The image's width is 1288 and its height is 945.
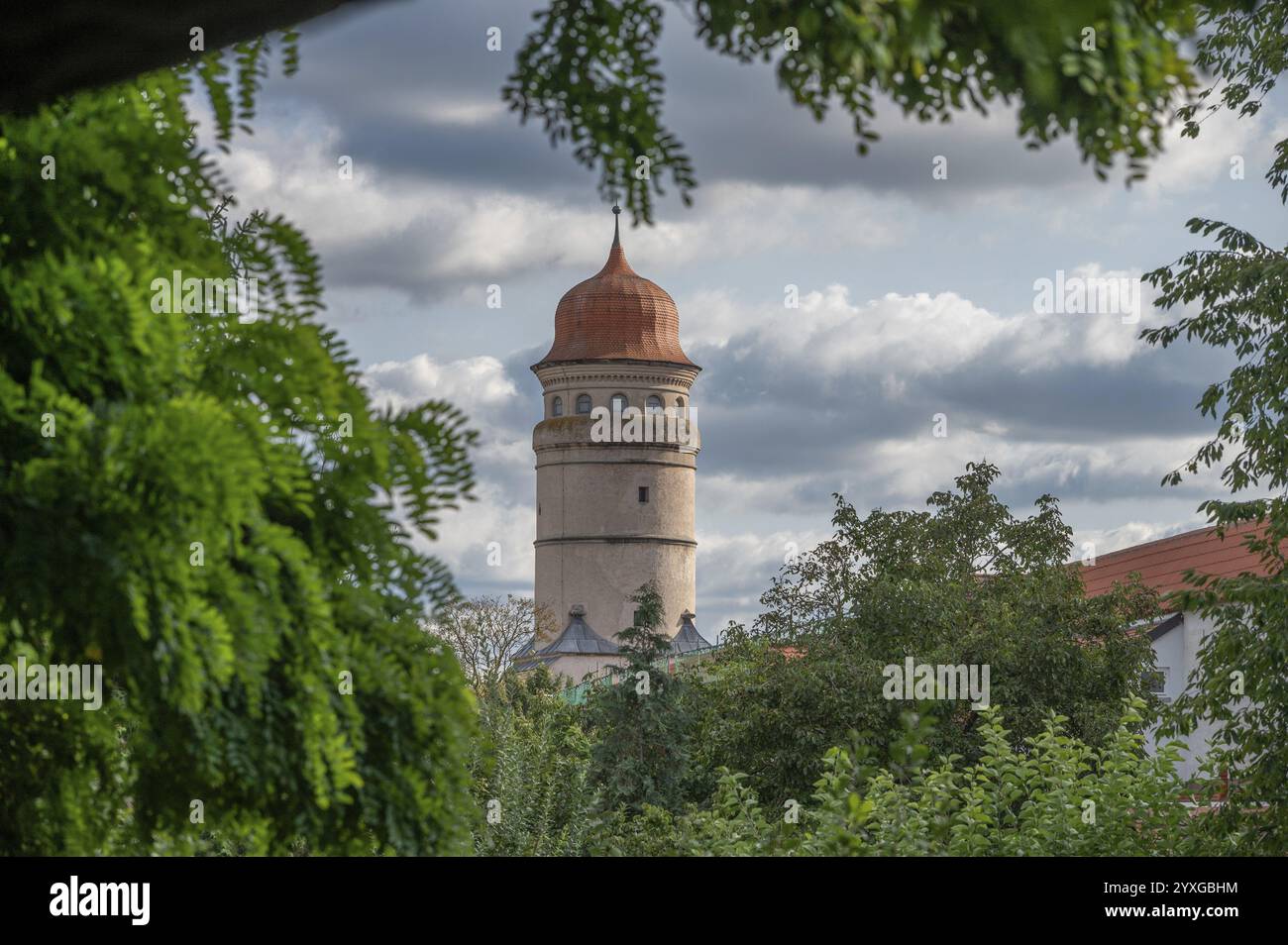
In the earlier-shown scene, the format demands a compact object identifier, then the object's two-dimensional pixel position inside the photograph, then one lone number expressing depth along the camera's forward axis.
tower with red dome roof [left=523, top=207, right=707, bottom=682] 70.50
